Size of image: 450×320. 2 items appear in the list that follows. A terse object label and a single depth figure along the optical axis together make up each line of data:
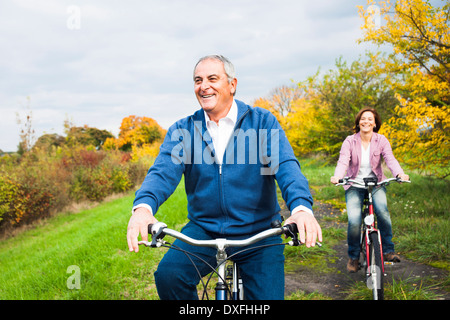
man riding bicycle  2.21
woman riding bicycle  4.34
